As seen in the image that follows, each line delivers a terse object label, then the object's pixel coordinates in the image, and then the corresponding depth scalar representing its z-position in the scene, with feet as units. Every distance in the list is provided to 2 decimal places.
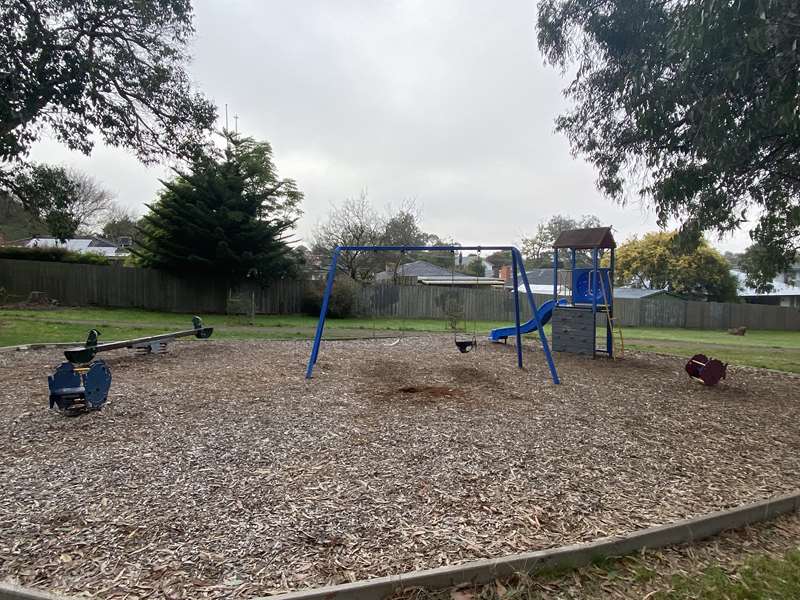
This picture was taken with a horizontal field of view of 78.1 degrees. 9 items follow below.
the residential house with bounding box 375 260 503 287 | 130.93
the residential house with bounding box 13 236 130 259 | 158.42
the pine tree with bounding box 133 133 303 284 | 68.90
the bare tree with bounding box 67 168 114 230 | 155.22
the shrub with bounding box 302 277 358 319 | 74.82
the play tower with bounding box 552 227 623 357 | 37.70
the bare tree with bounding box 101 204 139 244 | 180.51
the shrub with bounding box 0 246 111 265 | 77.77
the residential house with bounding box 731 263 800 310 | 158.40
